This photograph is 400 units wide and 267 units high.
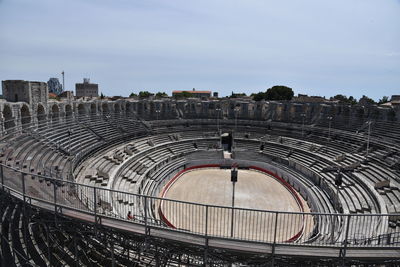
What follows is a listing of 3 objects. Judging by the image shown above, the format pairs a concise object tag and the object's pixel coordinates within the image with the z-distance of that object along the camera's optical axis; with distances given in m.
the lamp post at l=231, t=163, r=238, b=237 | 18.14
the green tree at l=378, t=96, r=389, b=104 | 79.96
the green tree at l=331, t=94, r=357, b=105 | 84.78
